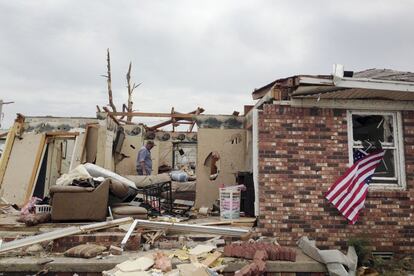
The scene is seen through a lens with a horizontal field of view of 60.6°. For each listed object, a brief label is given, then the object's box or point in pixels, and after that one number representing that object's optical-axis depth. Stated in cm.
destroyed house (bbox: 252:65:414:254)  645
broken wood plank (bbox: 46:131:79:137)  1077
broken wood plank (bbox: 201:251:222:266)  511
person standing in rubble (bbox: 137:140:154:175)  1011
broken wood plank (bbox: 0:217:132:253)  550
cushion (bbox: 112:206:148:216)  685
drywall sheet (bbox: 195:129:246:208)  974
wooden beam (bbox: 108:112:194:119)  1110
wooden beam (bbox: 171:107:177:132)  1179
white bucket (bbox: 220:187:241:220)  711
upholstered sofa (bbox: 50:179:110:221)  656
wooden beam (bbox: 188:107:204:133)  1173
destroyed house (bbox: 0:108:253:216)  989
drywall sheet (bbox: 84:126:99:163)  1074
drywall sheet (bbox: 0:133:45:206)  1027
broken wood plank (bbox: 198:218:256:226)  666
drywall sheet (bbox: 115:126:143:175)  1206
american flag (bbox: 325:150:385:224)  644
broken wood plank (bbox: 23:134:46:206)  978
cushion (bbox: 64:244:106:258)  531
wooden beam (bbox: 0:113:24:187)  1030
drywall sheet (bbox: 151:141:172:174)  1480
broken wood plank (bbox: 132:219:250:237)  621
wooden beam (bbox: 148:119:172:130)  1258
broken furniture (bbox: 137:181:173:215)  790
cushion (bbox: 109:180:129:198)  693
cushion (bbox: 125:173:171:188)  961
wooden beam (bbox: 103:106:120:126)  1122
